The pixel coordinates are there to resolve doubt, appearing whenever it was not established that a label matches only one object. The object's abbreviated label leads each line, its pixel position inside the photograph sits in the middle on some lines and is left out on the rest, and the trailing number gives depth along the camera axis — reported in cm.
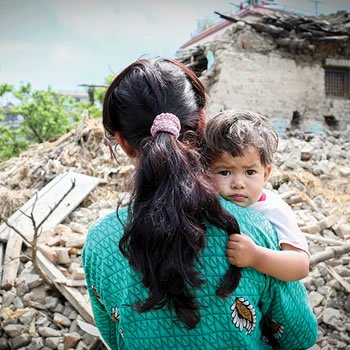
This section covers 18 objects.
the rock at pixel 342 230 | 446
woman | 117
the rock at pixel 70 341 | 322
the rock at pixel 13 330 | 335
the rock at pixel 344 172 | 714
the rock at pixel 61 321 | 343
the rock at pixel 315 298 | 367
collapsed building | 1159
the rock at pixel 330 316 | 348
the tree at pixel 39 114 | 2188
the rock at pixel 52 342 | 327
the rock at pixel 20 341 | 328
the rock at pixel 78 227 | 468
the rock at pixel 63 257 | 401
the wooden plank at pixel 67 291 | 342
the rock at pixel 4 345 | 330
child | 135
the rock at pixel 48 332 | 333
